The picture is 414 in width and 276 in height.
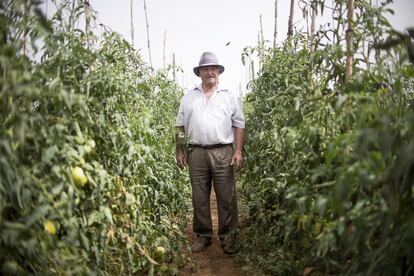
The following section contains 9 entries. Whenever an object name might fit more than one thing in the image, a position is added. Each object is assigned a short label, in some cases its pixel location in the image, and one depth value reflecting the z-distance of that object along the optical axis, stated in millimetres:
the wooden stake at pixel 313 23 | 3679
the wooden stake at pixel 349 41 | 1761
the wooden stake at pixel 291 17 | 3764
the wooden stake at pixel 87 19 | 1941
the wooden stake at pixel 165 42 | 11617
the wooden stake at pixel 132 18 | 6486
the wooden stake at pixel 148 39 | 7612
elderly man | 3021
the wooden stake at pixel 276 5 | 6366
